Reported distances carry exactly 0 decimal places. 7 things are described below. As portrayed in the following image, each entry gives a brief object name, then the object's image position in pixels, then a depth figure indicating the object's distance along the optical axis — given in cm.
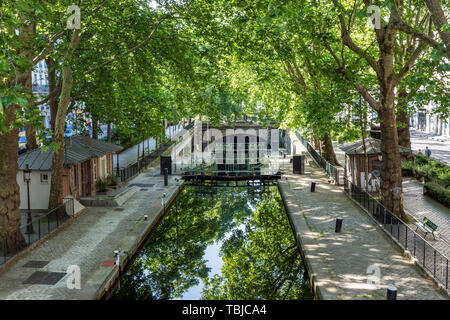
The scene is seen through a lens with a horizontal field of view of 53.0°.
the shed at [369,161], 2662
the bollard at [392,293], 1176
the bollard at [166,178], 3118
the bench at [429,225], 1733
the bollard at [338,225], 1886
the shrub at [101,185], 2769
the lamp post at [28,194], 1846
